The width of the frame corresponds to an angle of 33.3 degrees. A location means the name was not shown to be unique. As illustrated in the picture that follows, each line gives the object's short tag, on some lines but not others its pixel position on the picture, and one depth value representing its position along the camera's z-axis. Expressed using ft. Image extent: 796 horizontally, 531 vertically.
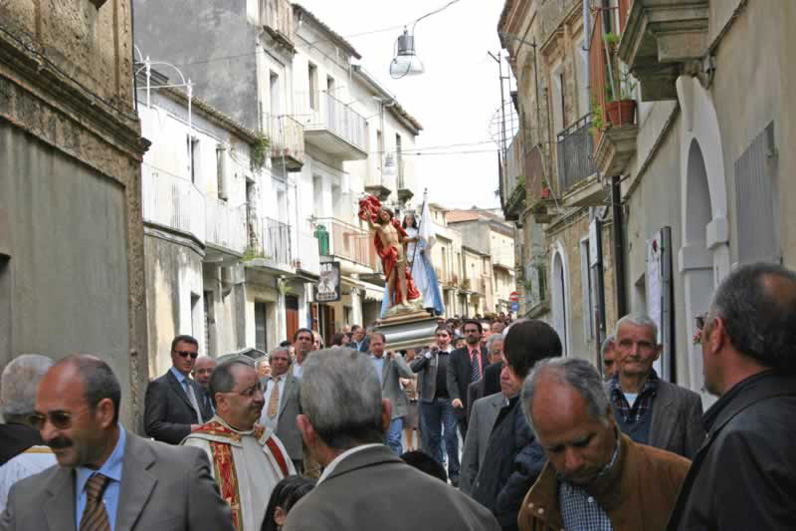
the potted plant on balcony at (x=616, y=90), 47.50
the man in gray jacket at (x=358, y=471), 10.75
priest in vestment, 21.40
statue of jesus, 65.92
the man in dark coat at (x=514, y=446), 18.04
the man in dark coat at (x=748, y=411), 10.05
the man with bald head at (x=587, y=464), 13.10
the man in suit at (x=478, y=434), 22.45
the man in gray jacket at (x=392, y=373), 53.11
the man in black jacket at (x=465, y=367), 51.75
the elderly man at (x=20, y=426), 16.93
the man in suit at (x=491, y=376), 33.58
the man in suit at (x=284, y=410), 38.55
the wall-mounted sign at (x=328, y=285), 130.21
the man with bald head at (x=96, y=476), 14.29
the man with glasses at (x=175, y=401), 33.45
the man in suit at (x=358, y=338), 64.61
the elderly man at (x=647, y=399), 20.56
